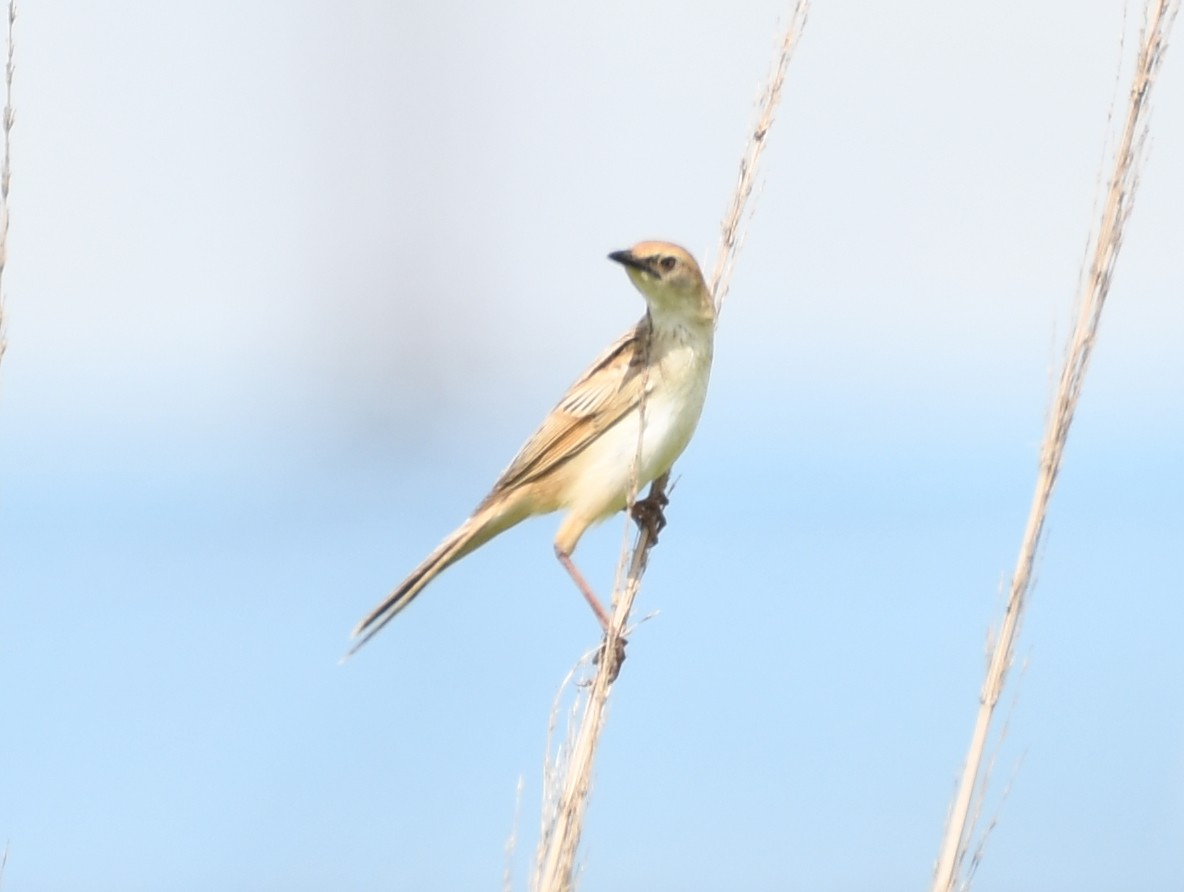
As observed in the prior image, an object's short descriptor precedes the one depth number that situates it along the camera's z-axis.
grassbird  8.02
